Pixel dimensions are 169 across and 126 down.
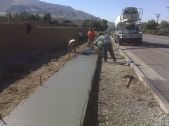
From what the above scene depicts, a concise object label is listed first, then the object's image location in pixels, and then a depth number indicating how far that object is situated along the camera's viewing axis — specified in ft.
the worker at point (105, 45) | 26.36
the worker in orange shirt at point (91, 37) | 38.64
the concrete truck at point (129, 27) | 48.48
